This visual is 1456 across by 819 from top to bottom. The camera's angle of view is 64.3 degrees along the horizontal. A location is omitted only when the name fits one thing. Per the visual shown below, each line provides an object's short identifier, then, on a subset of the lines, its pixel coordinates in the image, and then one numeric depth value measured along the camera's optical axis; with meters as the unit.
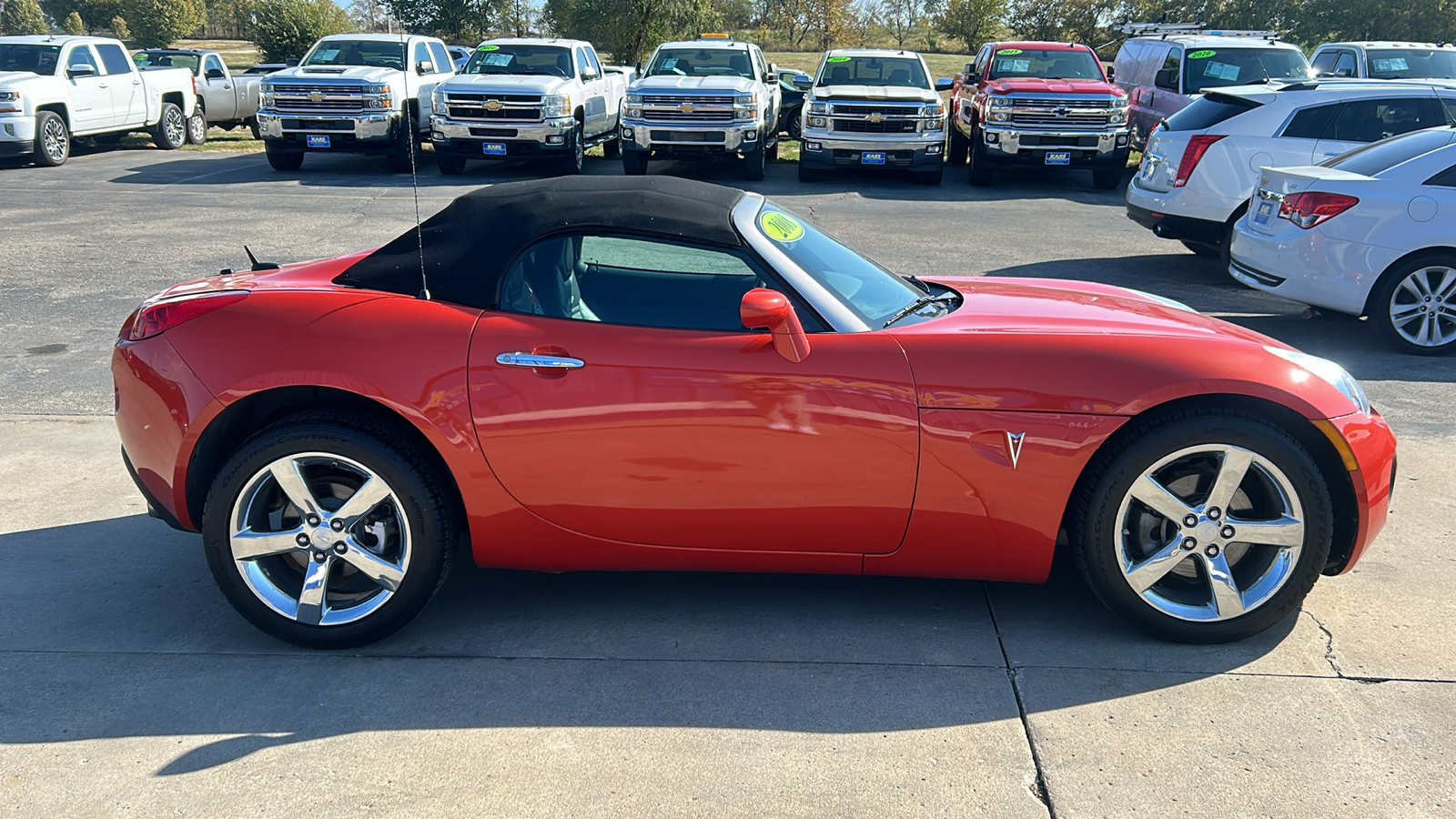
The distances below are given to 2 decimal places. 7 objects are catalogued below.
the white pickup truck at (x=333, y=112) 17.25
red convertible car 3.58
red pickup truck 16.31
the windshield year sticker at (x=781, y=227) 4.04
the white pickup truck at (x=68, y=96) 17.22
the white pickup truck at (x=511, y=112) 16.70
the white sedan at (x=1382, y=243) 7.66
